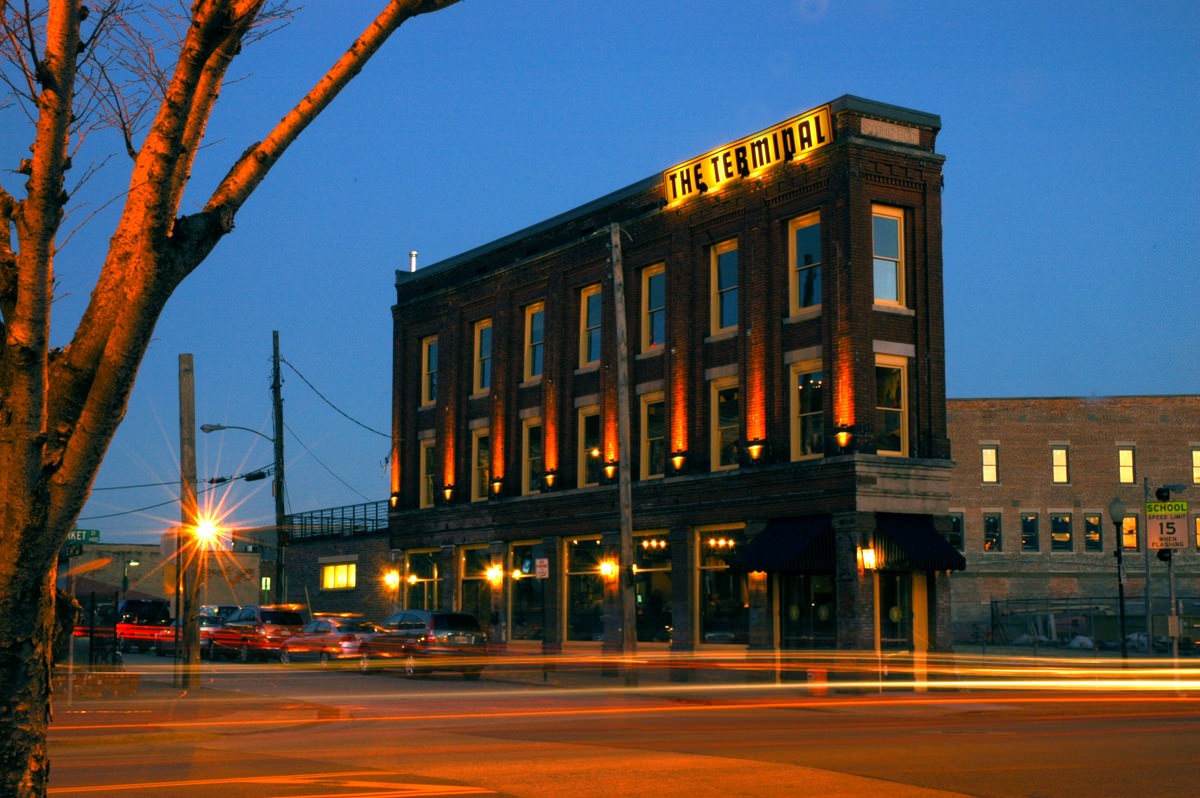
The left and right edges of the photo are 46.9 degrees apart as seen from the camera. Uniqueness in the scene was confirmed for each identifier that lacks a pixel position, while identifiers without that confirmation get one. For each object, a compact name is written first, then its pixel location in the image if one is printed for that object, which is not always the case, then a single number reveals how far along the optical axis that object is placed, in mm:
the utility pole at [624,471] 32844
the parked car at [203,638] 47922
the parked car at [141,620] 51844
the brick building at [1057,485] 63781
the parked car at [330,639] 40625
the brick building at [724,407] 34375
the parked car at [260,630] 44906
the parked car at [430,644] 36469
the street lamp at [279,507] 50781
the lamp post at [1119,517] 37969
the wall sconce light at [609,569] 41594
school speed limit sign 30203
